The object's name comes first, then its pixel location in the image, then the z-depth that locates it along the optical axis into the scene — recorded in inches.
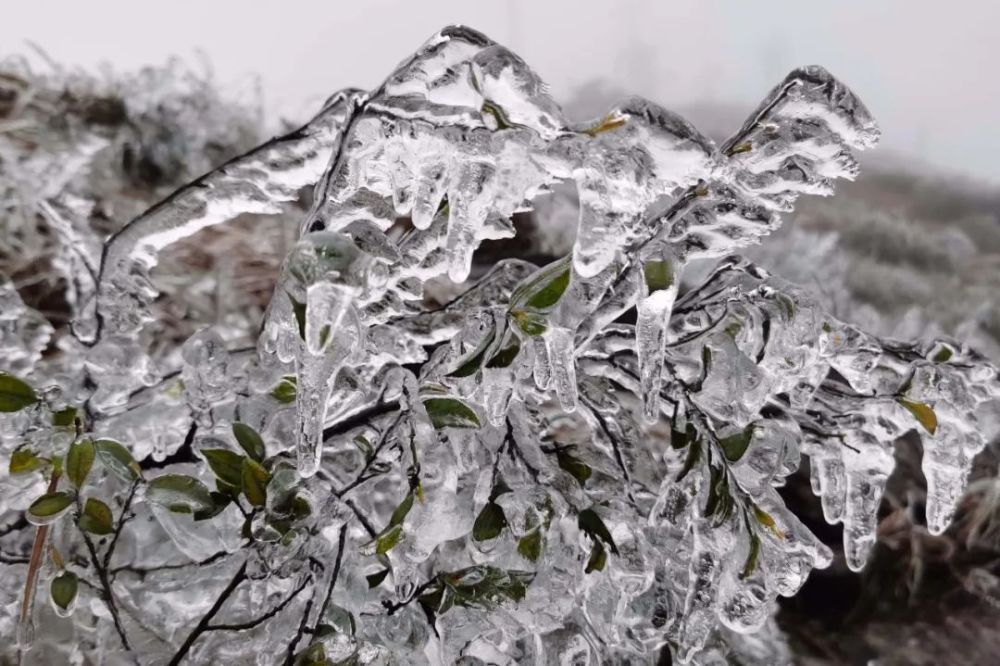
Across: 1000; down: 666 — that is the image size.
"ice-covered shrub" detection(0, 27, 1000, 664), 12.4
